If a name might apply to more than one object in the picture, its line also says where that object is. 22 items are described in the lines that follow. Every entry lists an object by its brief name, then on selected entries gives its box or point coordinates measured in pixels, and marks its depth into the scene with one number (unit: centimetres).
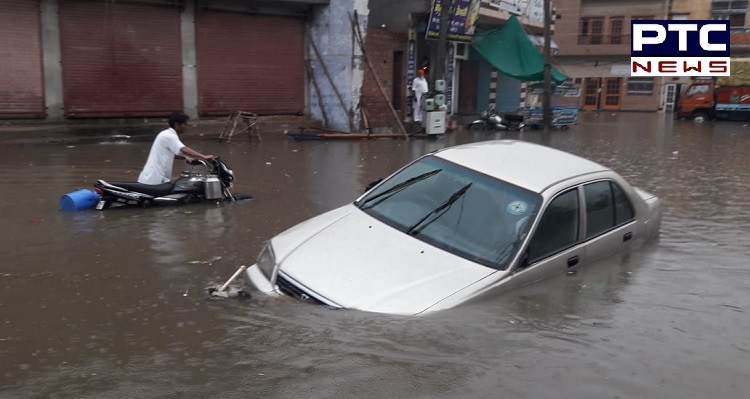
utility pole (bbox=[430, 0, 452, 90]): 1941
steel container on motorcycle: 886
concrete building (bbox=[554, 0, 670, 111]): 4741
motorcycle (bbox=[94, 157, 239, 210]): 827
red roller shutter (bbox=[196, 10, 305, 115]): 1797
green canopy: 2580
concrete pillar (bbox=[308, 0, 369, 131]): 1922
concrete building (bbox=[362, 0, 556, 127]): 2119
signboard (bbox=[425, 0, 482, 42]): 2152
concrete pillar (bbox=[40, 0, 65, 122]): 1508
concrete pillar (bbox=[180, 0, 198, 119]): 1739
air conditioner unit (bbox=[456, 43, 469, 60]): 2695
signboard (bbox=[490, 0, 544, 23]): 2703
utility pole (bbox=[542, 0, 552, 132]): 2517
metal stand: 1686
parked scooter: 2534
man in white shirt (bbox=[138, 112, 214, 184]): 852
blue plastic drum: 816
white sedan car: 441
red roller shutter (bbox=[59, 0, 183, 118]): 1559
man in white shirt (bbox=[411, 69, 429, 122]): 2160
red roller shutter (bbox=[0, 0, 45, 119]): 1450
